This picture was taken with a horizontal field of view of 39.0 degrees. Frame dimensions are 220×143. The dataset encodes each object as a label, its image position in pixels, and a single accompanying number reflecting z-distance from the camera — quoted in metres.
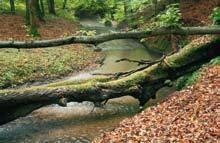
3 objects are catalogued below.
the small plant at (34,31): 21.25
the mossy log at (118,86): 10.88
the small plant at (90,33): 10.71
